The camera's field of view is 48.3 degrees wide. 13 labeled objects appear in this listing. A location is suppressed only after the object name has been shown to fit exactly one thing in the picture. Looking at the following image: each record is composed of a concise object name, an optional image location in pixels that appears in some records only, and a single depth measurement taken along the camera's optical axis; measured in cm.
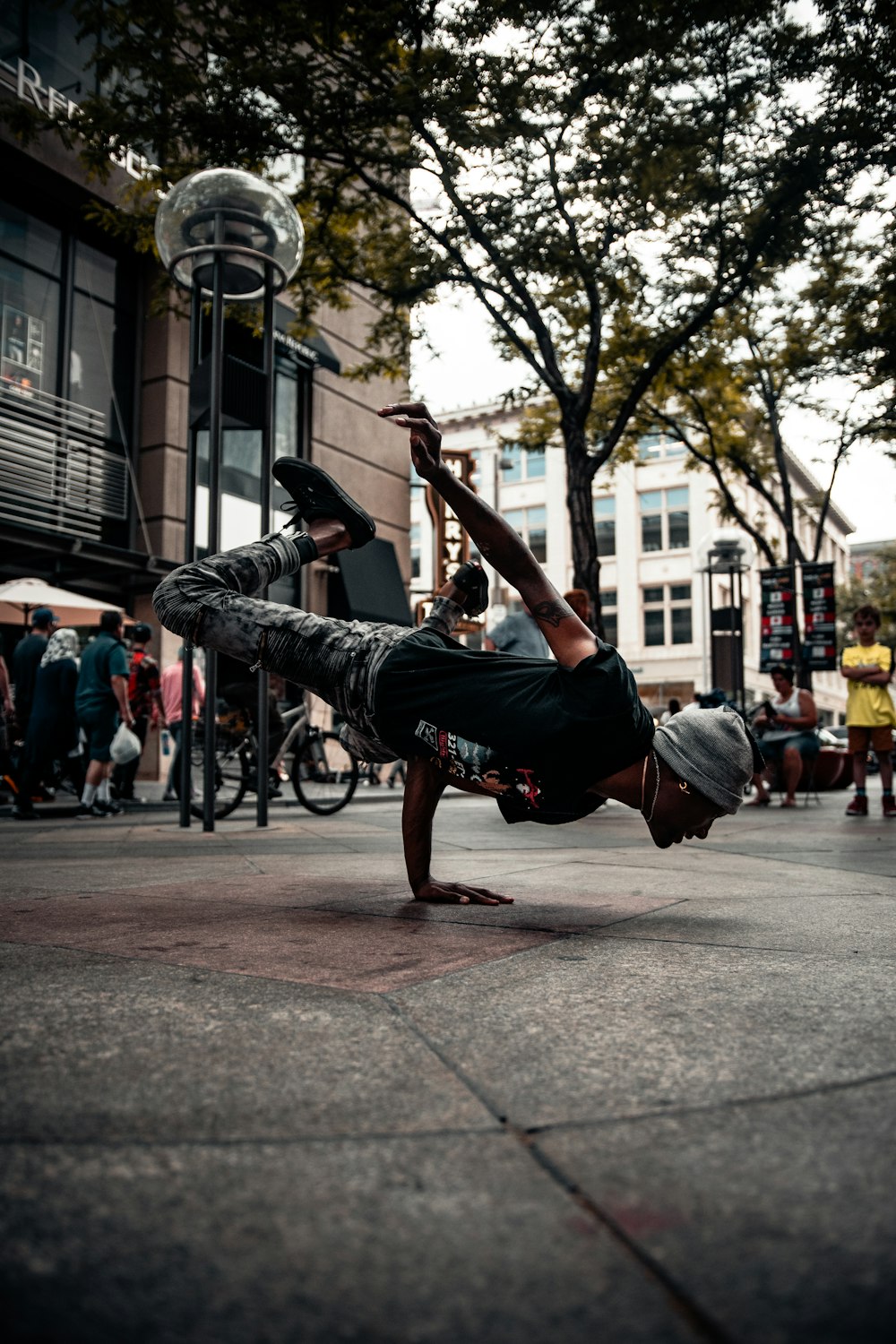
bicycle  967
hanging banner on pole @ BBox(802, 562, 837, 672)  1950
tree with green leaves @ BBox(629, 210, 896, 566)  1472
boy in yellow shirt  928
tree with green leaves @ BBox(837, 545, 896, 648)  3531
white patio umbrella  1202
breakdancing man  295
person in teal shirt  950
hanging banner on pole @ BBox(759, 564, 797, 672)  1973
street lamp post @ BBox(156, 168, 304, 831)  697
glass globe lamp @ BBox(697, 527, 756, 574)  1652
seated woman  1112
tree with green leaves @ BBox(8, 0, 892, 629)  910
